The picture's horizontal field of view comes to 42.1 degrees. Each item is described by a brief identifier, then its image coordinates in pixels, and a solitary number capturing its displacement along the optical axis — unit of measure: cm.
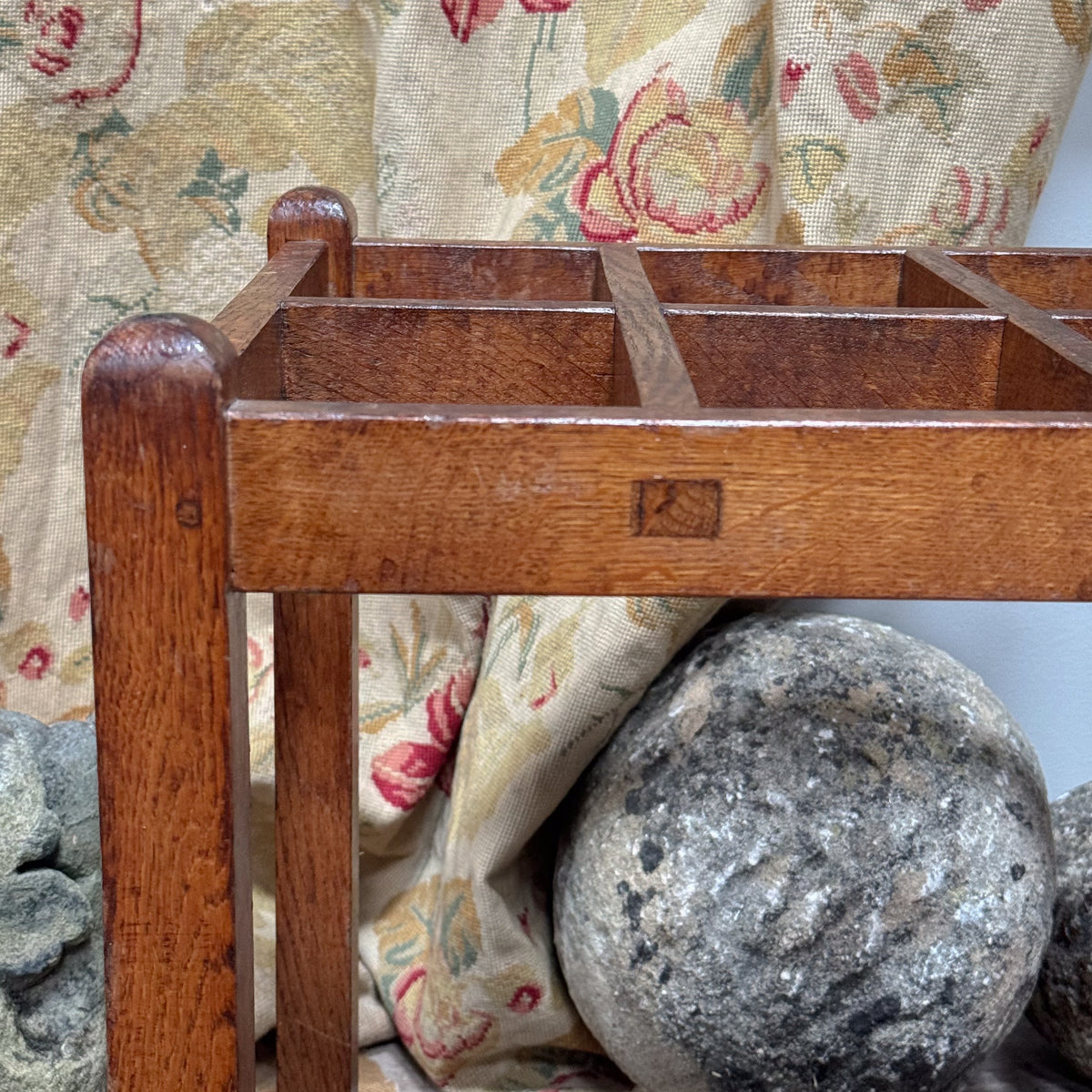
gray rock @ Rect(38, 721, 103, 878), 91
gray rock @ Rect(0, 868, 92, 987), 83
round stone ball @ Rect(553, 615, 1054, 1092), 80
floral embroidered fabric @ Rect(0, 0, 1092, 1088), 87
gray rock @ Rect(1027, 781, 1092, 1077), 90
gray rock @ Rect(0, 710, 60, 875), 85
